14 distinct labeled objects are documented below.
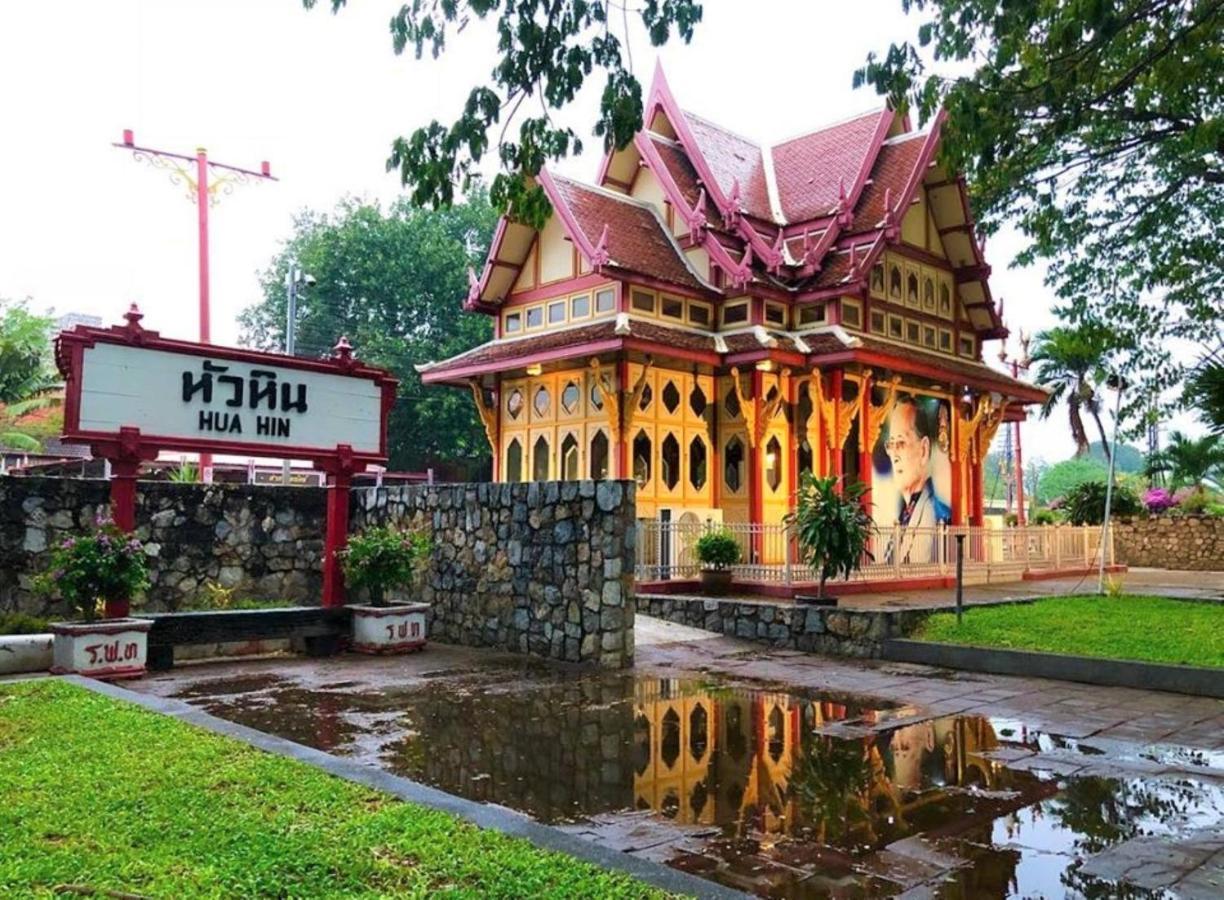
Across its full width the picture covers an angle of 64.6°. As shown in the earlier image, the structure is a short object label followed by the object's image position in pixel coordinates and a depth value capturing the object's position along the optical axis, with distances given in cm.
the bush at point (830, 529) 1341
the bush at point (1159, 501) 3089
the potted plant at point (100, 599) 961
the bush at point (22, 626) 1049
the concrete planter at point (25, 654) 950
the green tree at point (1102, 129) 837
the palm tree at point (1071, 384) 3662
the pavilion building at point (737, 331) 1827
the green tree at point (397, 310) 3822
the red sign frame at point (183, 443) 1027
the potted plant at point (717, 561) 1599
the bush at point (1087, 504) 2720
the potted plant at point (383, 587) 1202
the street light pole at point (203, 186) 2403
